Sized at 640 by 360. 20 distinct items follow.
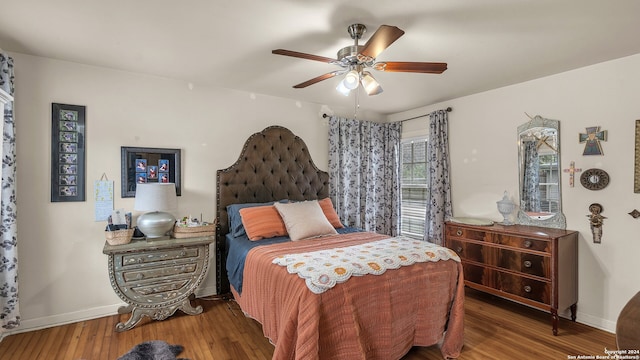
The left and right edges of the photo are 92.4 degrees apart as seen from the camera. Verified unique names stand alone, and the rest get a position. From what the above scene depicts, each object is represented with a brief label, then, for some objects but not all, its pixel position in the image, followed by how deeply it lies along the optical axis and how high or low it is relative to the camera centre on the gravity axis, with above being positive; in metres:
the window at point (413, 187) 4.47 -0.11
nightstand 2.63 -0.83
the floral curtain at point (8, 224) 2.44 -0.33
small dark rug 2.23 -1.28
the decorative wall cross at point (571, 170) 2.95 +0.09
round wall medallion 2.74 +0.00
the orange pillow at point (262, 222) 3.04 -0.42
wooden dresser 2.69 -0.81
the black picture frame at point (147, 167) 3.04 +0.15
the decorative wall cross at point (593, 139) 2.77 +0.37
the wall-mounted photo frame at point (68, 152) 2.77 +0.28
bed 1.80 -0.73
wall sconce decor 2.77 -0.38
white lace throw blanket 1.88 -0.56
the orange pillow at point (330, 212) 3.59 -0.38
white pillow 3.05 -0.41
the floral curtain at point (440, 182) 4.00 -0.03
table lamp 2.79 -0.22
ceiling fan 1.96 +0.80
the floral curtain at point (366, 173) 4.32 +0.11
